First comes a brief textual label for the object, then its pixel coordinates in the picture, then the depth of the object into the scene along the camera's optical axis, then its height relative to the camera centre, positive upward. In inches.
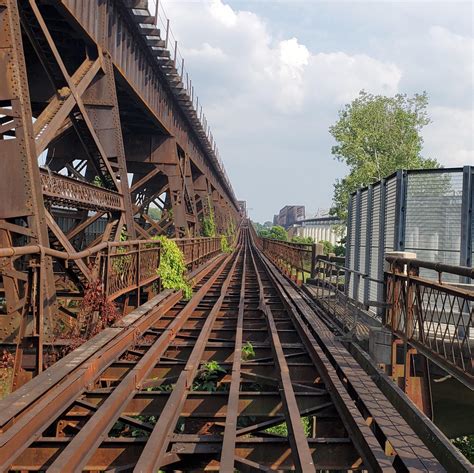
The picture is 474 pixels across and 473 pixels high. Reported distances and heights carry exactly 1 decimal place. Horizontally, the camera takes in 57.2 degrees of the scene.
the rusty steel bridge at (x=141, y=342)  145.7 -65.6
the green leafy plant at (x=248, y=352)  275.4 -73.9
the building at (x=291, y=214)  6806.1 +389.6
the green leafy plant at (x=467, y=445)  480.1 -236.1
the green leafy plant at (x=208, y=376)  225.4 -76.7
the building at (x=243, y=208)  7307.6 +486.3
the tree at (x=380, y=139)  1754.4 +425.6
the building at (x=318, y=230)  3380.4 +76.7
